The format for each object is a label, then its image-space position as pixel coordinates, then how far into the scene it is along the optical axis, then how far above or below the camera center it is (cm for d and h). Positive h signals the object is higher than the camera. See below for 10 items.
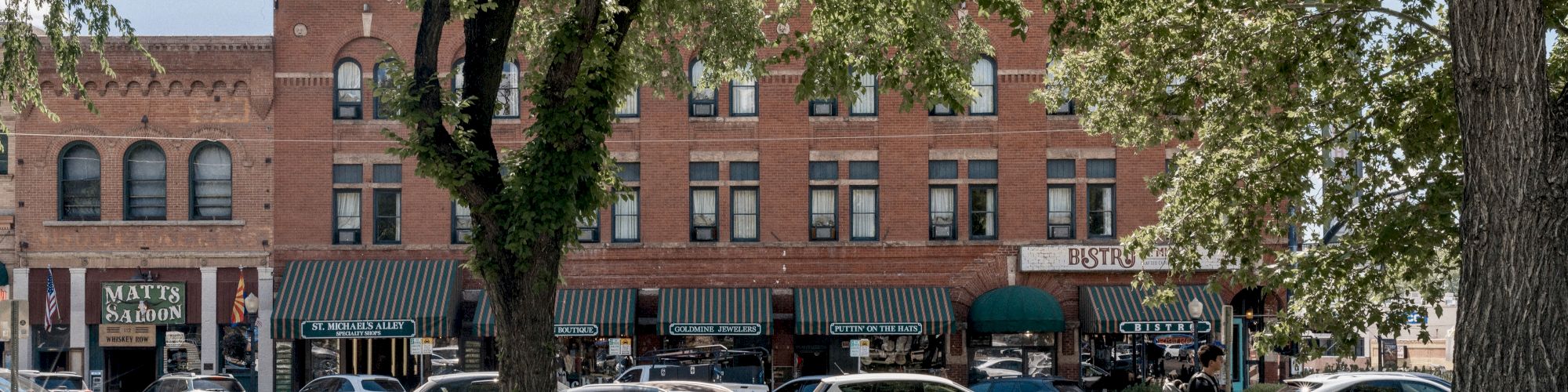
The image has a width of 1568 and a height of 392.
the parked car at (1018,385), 2439 -293
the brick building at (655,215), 3322 -25
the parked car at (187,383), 2742 -326
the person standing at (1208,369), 1373 -153
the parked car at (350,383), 2719 -325
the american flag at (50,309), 3256 -225
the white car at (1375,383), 2102 -252
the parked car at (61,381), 2752 -327
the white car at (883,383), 2186 -260
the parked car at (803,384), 2303 -278
